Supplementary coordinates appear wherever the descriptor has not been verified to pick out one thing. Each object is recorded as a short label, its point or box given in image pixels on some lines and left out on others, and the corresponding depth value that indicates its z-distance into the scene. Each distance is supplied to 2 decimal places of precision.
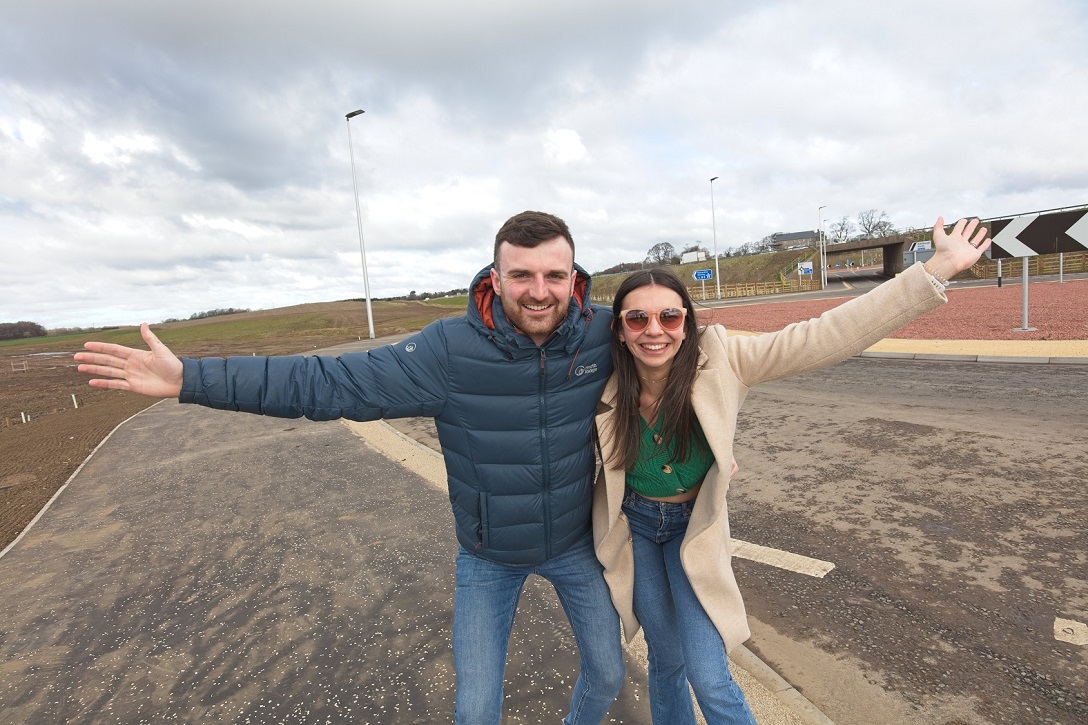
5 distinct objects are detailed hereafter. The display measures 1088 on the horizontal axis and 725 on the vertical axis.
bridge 54.31
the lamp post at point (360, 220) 31.69
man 2.17
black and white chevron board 10.40
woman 2.13
